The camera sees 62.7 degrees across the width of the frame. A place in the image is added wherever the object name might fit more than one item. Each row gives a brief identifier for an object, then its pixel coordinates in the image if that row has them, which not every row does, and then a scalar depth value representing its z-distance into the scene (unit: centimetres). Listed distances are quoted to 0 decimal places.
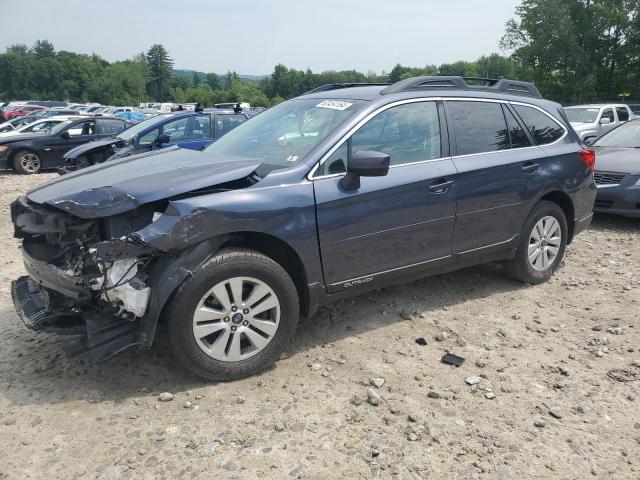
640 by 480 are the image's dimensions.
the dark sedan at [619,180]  714
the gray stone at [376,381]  331
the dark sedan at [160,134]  955
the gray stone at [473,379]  335
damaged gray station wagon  303
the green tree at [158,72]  12988
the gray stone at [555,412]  301
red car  3382
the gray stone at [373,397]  311
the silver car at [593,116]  1443
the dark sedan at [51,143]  1312
